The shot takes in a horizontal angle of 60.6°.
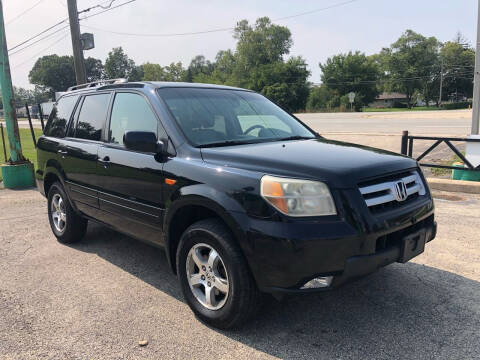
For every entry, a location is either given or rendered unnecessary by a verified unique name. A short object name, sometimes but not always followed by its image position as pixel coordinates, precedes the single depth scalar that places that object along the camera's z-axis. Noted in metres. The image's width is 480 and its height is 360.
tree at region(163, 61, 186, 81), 96.00
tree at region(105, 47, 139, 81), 96.00
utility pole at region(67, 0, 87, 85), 13.23
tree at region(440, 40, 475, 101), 91.62
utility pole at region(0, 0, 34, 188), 9.09
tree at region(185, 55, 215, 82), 108.18
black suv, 2.58
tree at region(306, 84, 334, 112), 73.07
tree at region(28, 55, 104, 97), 110.94
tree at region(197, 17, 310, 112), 70.00
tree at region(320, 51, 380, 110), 79.81
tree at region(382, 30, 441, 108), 92.38
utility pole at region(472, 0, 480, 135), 8.51
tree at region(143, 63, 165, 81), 91.81
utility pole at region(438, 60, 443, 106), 84.93
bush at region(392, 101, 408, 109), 94.25
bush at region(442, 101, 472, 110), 76.88
